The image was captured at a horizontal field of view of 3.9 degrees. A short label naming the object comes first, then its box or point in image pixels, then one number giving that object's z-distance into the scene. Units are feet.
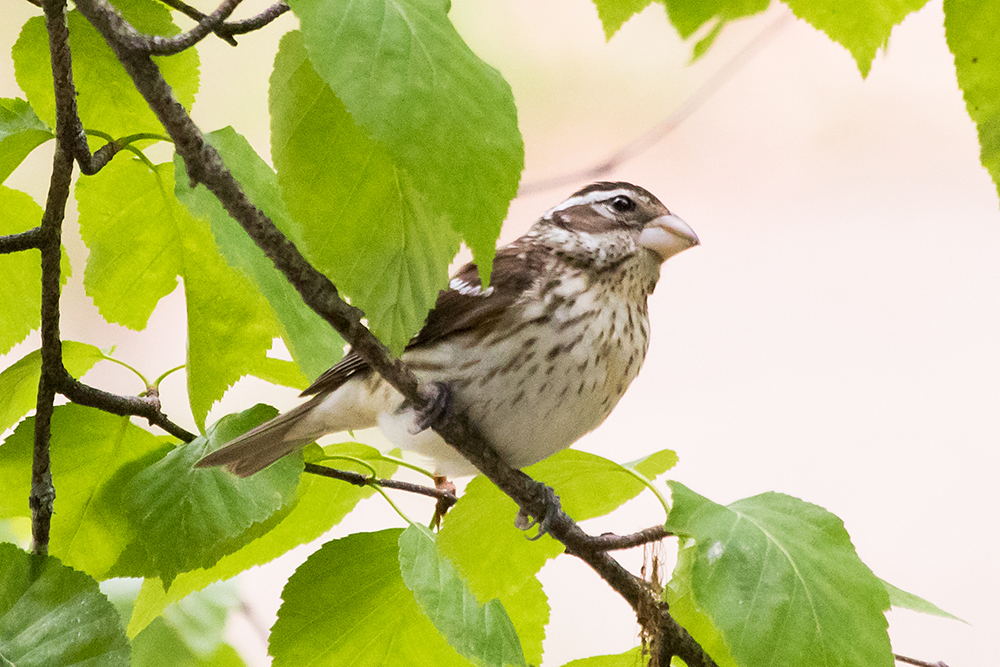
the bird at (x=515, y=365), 13.66
